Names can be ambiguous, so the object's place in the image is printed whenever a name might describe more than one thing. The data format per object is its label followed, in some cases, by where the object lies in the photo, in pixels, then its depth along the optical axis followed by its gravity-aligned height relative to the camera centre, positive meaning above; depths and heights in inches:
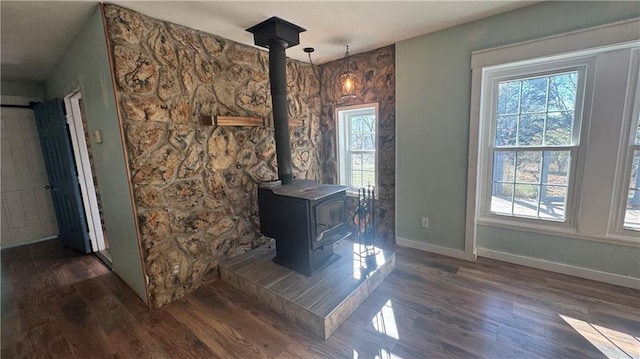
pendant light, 114.7 +25.5
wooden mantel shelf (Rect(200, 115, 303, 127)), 96.7 +9.8
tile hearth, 76.4 -48.7
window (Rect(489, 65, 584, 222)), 93.0 -3.2
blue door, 129.4 -10.7
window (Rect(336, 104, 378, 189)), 142.4 -3.2
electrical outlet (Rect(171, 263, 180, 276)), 92.9 -43.8
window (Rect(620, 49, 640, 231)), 80.8 -10.4
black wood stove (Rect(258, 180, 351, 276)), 90.3 -29.5
